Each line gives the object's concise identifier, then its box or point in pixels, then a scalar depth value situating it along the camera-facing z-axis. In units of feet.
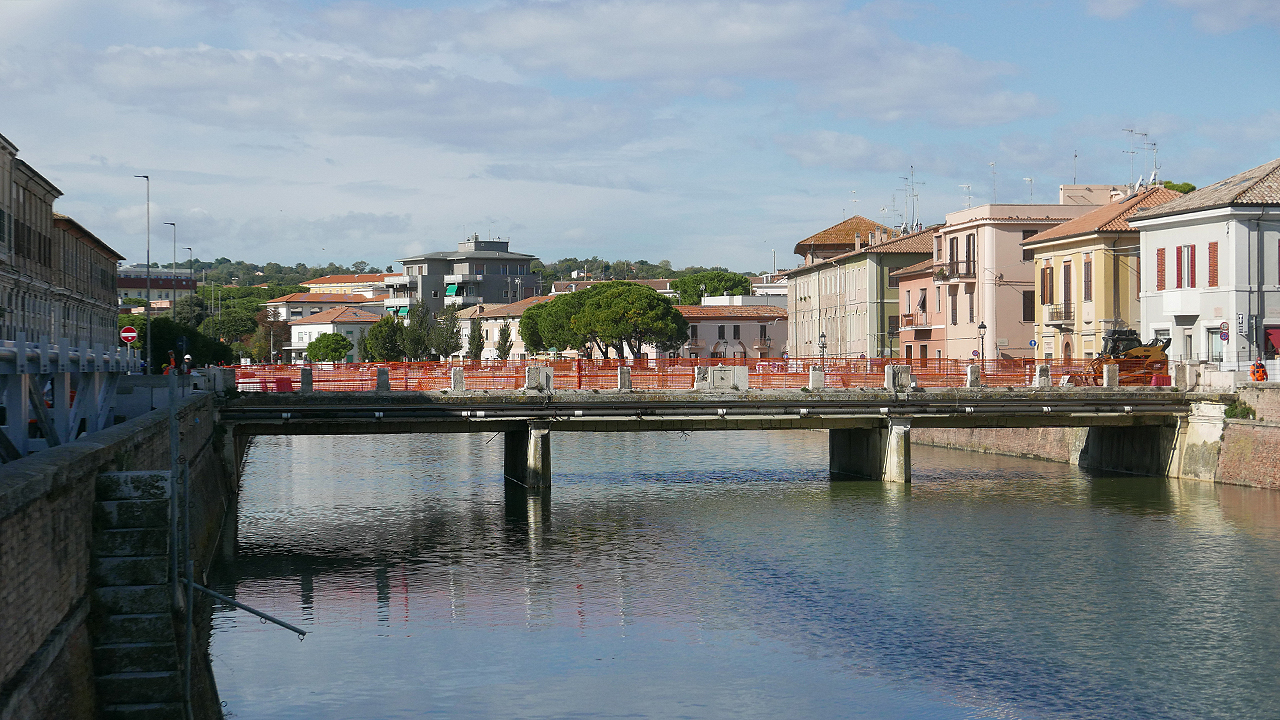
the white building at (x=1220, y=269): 174.29
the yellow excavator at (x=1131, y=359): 171.31
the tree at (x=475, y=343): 515.50
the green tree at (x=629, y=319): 381.60
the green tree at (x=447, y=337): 469.16
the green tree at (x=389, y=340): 475.72
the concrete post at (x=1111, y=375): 166.71
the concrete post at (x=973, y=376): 162.50
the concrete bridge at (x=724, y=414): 150.10
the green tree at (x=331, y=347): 605.31
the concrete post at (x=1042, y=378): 165.78
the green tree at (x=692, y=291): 630.33
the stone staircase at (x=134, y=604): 56.59
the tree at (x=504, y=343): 493.36
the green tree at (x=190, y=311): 516.28
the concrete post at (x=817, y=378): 157.89
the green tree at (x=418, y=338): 463.42
